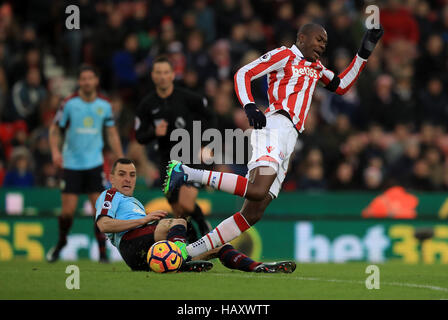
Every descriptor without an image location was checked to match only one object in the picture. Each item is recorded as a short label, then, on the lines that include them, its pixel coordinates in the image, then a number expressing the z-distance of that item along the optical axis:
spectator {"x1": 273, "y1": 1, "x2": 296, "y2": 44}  16.66
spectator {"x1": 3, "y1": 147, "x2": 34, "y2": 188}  13.85
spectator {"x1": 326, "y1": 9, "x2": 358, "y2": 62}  16.67
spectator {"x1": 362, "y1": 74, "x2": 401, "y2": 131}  16.02
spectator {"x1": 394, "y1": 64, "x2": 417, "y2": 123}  15.98
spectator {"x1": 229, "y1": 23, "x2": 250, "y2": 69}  16.11
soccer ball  7.60
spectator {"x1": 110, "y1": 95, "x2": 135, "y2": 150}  14.91
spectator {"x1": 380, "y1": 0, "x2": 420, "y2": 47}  17.34
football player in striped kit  7.71
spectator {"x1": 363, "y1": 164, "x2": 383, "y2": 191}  14.42
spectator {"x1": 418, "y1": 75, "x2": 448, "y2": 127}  16.23
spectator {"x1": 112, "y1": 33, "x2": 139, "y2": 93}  15.58
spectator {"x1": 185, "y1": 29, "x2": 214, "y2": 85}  15.68
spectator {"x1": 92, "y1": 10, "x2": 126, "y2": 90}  15.96
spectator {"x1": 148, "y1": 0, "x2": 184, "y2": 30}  16.52
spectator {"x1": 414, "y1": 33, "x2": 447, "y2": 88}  16.98
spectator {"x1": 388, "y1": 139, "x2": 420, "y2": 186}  14.88
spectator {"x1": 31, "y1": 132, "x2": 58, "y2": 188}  14.10
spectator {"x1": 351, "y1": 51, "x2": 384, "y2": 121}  16.06
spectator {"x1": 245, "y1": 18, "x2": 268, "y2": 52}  16.50
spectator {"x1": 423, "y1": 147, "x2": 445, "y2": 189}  14.96
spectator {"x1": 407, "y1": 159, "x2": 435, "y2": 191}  14.84
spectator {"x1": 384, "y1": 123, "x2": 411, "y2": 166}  15.35
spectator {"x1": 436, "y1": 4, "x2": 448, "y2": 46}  17.73
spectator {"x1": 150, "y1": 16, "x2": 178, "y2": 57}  15.41
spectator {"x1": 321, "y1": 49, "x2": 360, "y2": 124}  15.81
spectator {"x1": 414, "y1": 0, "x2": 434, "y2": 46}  17.73
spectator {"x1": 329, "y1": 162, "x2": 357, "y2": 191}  14.40
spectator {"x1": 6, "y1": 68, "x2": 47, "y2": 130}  15.27
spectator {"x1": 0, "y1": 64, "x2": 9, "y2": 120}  15.35
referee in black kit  10.15
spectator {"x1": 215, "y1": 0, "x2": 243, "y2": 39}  17.03
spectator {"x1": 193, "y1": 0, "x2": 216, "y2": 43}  16.81
